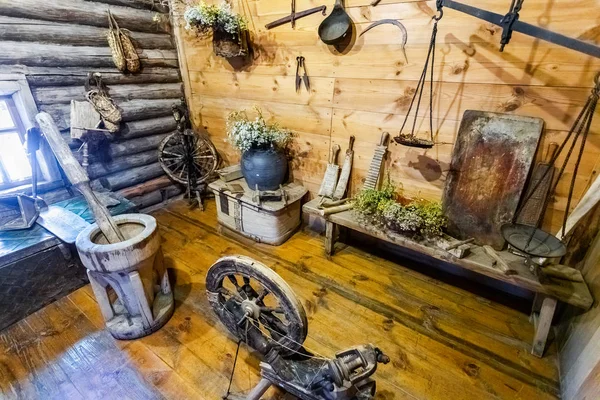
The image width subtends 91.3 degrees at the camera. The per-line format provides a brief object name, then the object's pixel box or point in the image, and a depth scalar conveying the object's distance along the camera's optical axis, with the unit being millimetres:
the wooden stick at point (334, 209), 2184
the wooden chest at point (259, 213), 2436
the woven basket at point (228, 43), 2428
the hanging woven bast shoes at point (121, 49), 2545
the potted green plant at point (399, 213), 1849
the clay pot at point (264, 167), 2389
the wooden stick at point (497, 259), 1586
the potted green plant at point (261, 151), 2340
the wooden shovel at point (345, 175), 2312
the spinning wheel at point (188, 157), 3074
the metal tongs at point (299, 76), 2318
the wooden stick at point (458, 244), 1744
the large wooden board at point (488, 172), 1636
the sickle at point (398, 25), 1823
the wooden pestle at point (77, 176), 1616
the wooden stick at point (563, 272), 1562
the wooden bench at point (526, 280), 1454
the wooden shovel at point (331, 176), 2391
